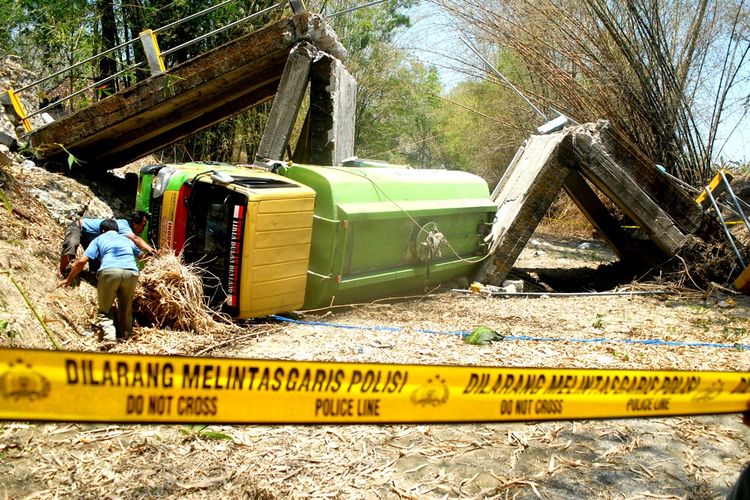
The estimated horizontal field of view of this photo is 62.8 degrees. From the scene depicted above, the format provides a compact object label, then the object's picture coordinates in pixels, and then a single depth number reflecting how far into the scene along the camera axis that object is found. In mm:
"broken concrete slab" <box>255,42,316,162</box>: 8172
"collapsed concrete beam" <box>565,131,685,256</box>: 8875
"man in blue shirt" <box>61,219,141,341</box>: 5648
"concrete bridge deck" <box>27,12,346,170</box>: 7965
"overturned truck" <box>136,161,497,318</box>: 5984
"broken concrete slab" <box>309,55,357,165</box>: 8617
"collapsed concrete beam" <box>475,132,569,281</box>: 9102
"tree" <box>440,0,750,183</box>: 9195
